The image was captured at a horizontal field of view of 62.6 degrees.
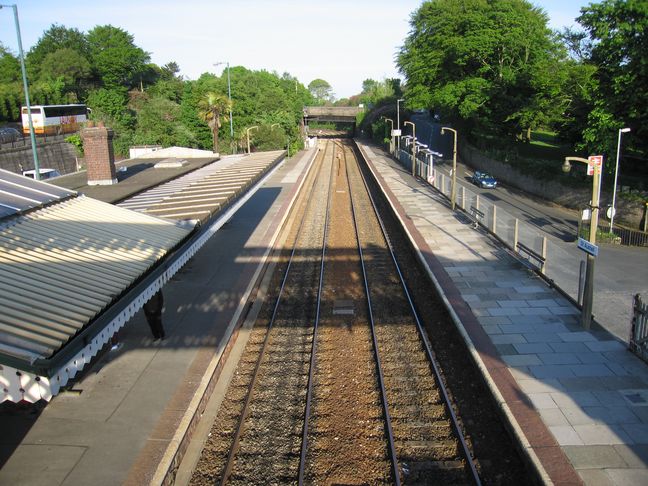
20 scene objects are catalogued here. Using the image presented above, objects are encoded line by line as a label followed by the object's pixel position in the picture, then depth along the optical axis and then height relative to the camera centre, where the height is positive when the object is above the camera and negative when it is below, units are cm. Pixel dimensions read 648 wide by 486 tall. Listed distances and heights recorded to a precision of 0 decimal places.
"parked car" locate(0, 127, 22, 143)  4701 +1
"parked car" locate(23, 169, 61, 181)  3238 -237
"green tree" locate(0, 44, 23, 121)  6309 +535
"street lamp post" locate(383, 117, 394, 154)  6950 -243
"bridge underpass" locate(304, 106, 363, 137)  11512 +362
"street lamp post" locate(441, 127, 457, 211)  3028 -344
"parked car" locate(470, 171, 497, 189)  4259 -423
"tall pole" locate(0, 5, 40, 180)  1905 +342
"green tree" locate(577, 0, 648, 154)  2858 +296
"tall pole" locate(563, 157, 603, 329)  1269 -335
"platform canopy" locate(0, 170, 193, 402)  547 -210
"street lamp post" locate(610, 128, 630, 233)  2611 -318
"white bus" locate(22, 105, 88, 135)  5375 +165
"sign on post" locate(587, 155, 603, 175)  1295 -88
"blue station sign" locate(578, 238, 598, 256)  1263 -284
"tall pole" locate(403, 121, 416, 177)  4769 -310
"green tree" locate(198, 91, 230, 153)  5353 +235
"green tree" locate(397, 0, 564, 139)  4559 +619
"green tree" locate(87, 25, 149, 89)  8444 +1216
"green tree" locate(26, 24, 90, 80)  8594 +1473
